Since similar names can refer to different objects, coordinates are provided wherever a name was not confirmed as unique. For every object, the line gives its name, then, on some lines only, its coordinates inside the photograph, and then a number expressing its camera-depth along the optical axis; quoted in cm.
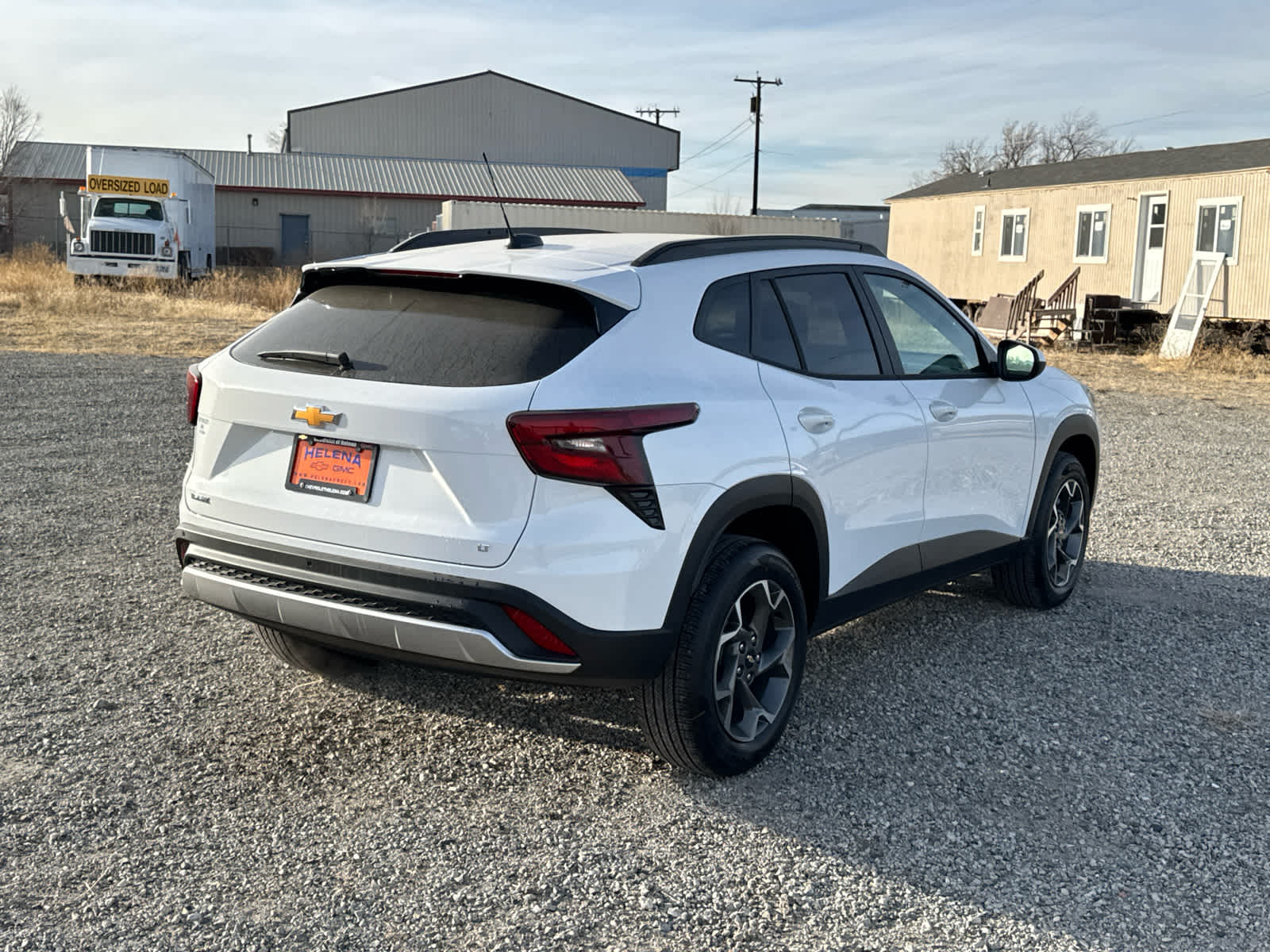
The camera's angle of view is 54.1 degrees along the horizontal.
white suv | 347
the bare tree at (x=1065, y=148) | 7950
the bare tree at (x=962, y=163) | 8119
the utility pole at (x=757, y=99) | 5919
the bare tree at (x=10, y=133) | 5547
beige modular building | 2452
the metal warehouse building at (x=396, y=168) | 5209
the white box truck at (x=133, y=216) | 3003
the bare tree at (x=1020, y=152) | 8131
